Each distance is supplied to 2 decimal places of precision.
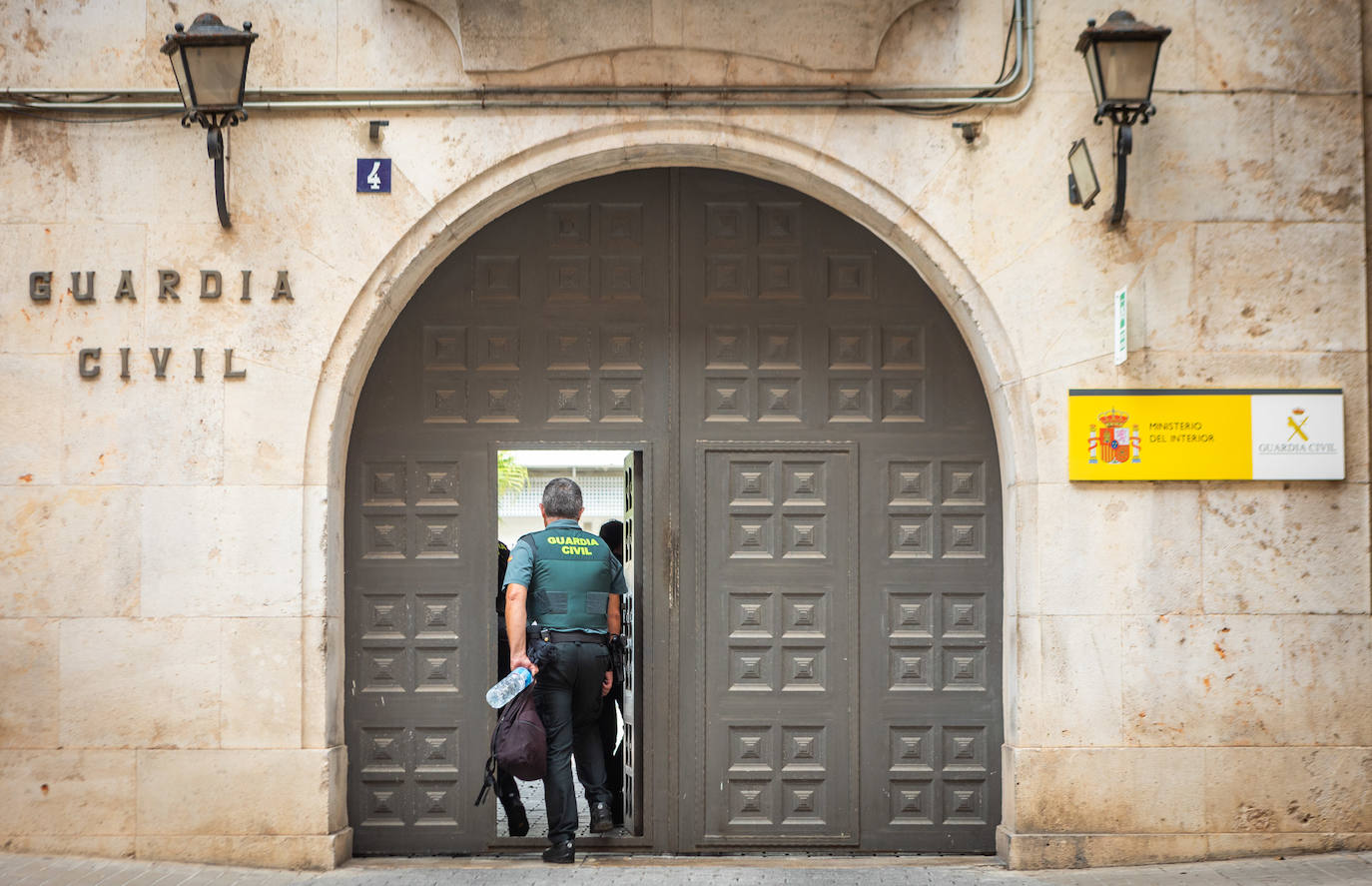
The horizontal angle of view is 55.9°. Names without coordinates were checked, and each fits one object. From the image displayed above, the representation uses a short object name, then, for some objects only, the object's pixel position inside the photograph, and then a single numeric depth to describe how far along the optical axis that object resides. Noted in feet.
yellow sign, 22.21
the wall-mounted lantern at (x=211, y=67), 21.03
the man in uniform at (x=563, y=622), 22.65
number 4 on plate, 22.63
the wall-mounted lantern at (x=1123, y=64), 21.01
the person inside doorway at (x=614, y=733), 25.03
